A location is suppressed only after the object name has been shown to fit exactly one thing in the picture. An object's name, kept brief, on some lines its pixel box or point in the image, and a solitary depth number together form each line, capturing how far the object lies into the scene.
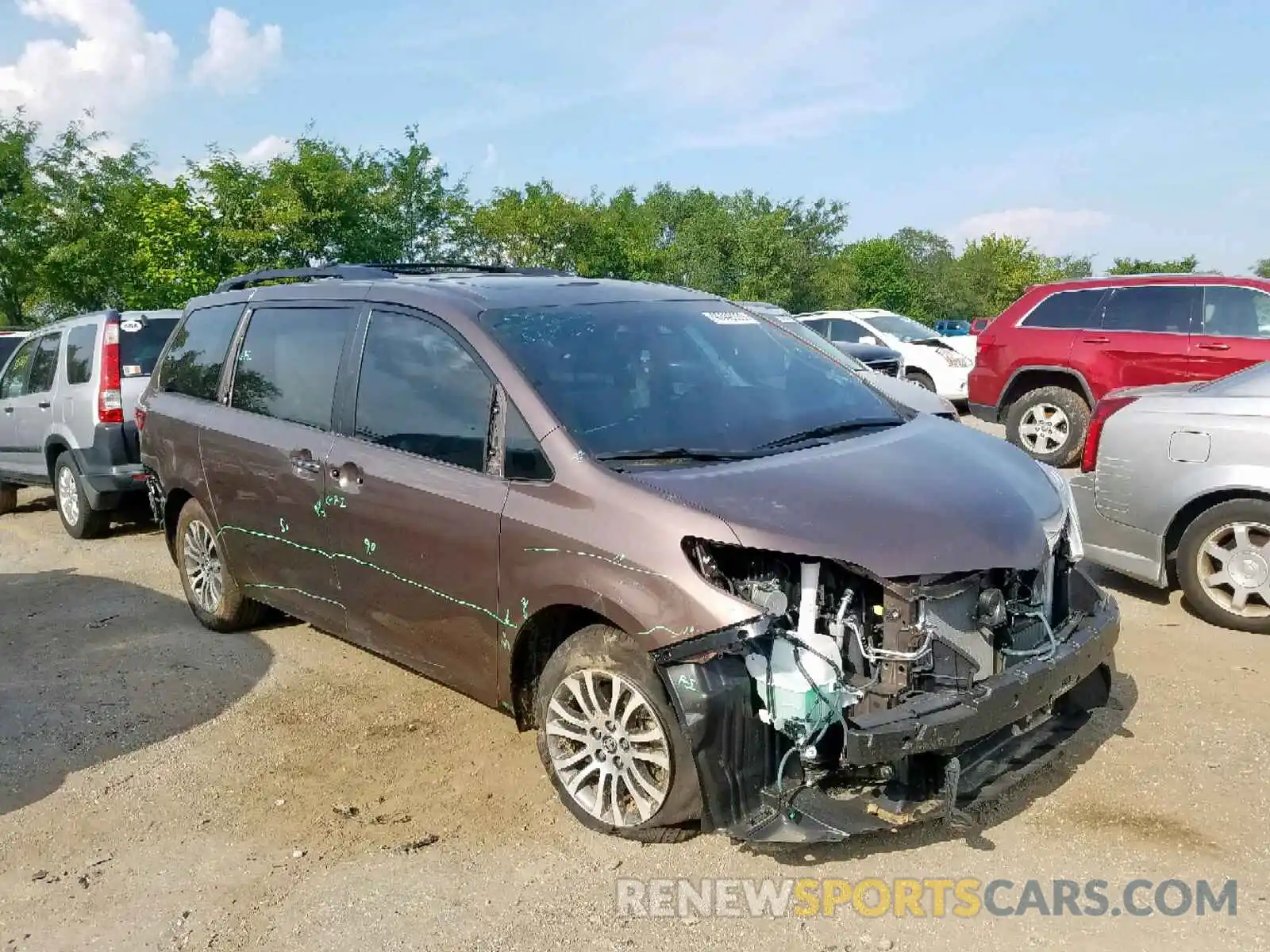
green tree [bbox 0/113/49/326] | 28.17
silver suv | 8.23
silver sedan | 5.15
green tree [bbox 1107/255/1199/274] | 46.47
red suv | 9.36
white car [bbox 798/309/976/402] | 15.79
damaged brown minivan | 3.00
